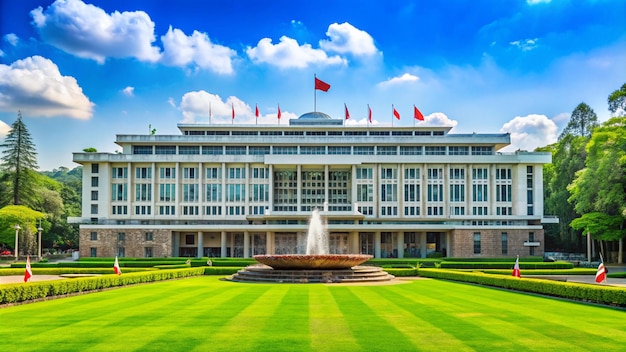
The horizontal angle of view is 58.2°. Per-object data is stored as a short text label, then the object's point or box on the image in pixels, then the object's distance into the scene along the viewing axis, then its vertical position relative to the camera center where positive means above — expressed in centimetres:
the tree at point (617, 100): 5292 +1050
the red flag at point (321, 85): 6686 +1490
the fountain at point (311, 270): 3278 -365
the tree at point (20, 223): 6625 -154
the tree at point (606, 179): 5266 +302
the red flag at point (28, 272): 2595 -292
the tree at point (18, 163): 7506 +633
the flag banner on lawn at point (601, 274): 2412 -278
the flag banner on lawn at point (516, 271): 3111 -344
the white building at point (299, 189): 7144 +279
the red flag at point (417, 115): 6962 +1192
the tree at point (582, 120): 7312 +1178
